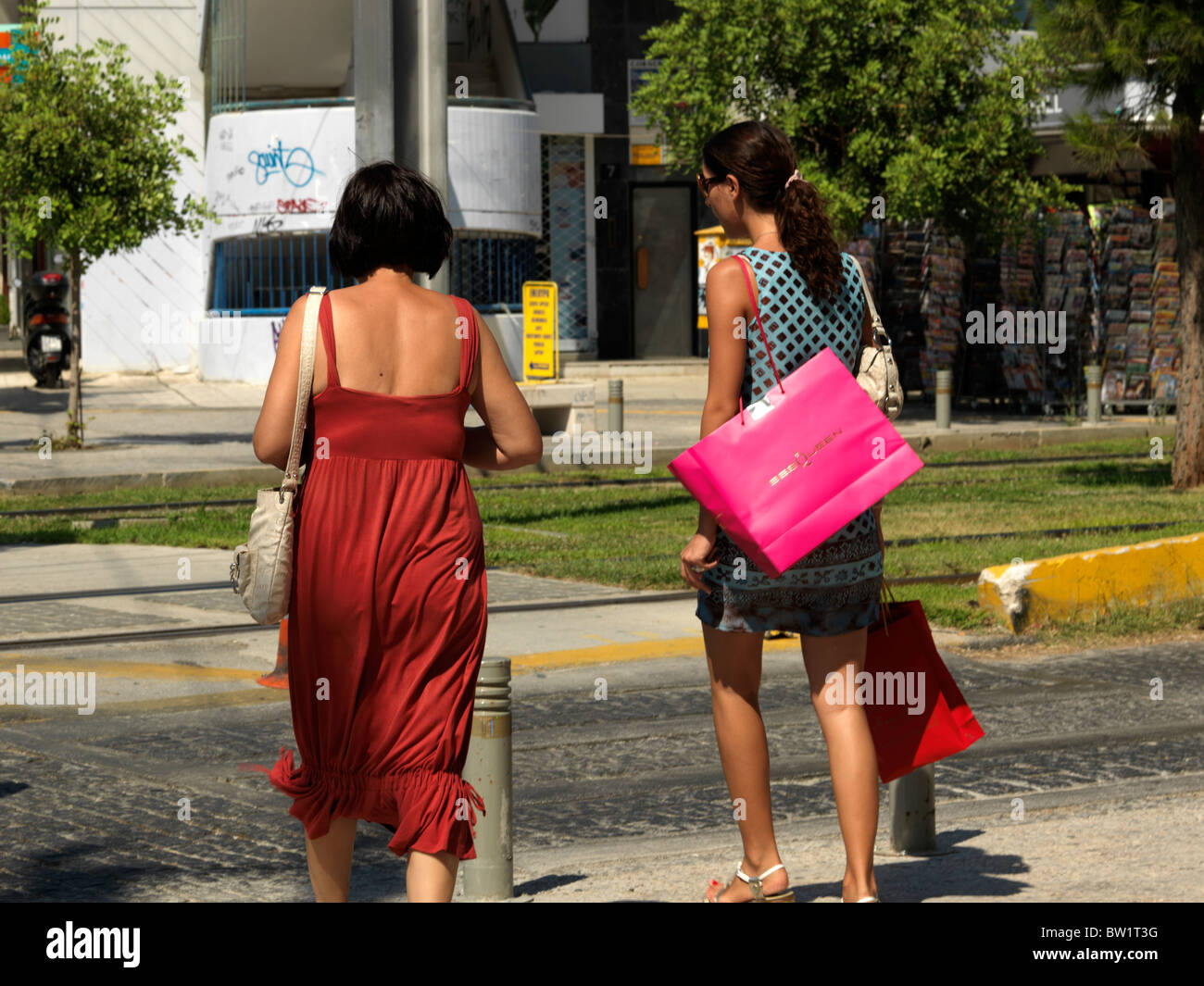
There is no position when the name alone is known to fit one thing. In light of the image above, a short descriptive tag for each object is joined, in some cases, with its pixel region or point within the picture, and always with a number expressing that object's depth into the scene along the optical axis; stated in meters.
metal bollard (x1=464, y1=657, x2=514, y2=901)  4.86
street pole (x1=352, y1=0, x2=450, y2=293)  11.15
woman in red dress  3.85
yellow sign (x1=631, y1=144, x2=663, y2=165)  36.38
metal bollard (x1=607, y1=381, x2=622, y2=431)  20.31
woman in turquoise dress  4.41
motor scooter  27.55
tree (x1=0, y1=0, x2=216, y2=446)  18.34
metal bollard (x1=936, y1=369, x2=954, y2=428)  21.61
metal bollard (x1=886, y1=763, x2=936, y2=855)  5.34
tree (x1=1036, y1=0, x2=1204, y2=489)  14.46
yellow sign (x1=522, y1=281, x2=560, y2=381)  29.27
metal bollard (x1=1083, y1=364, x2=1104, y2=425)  22.75
